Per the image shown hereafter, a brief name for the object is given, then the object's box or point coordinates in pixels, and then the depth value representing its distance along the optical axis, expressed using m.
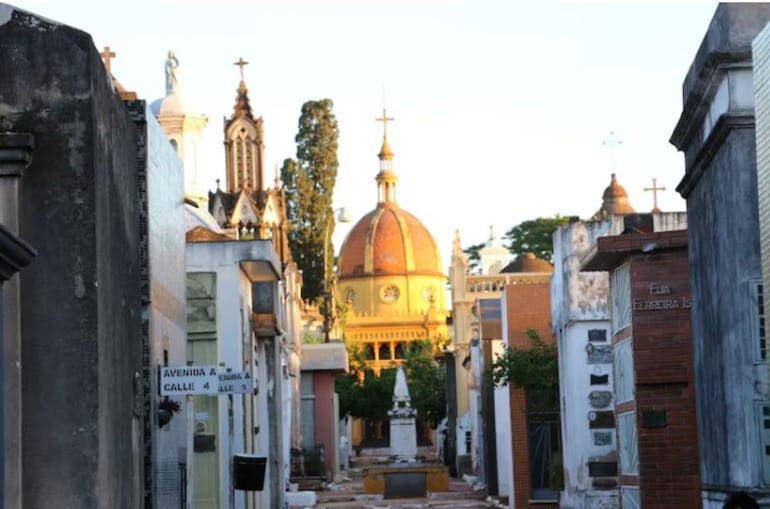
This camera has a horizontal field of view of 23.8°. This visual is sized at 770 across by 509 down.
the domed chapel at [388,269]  143.12
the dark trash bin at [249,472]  25.66
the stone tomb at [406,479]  54.97
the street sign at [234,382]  19.28
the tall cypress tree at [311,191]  89.81
